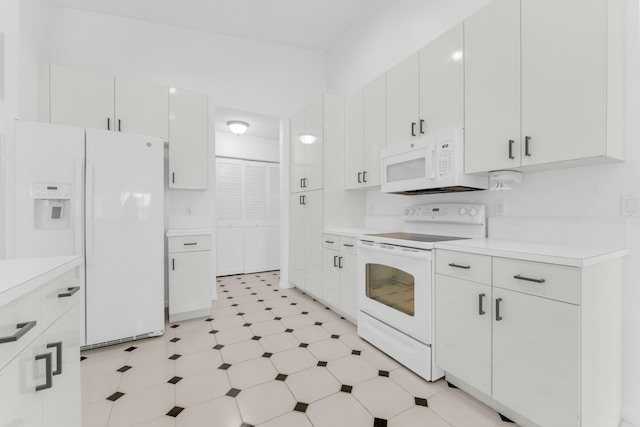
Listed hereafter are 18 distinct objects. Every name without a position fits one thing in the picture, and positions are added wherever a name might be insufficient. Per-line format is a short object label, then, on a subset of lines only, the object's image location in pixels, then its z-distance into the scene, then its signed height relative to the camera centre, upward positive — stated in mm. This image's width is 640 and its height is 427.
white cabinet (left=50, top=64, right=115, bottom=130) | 2654 +1118
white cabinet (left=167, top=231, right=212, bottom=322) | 2947 -668
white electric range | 1902 -523
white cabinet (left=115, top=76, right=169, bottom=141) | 2879 +1115
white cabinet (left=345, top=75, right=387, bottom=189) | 2753 +833
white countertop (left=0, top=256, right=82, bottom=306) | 745 -195
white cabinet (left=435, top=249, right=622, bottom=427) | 1265 -630
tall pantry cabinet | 3305 +295
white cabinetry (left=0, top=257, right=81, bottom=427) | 726 -446
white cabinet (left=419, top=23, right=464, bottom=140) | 1995 +973
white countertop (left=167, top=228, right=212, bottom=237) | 2973 -208
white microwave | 2006 +370
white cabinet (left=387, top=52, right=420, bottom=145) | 2334 +982
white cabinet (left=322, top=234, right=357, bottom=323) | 2748 -635
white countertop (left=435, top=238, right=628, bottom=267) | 1272 -197
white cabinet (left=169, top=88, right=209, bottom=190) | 3143 +836
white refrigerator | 2131 -15
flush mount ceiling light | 4215 +1313
